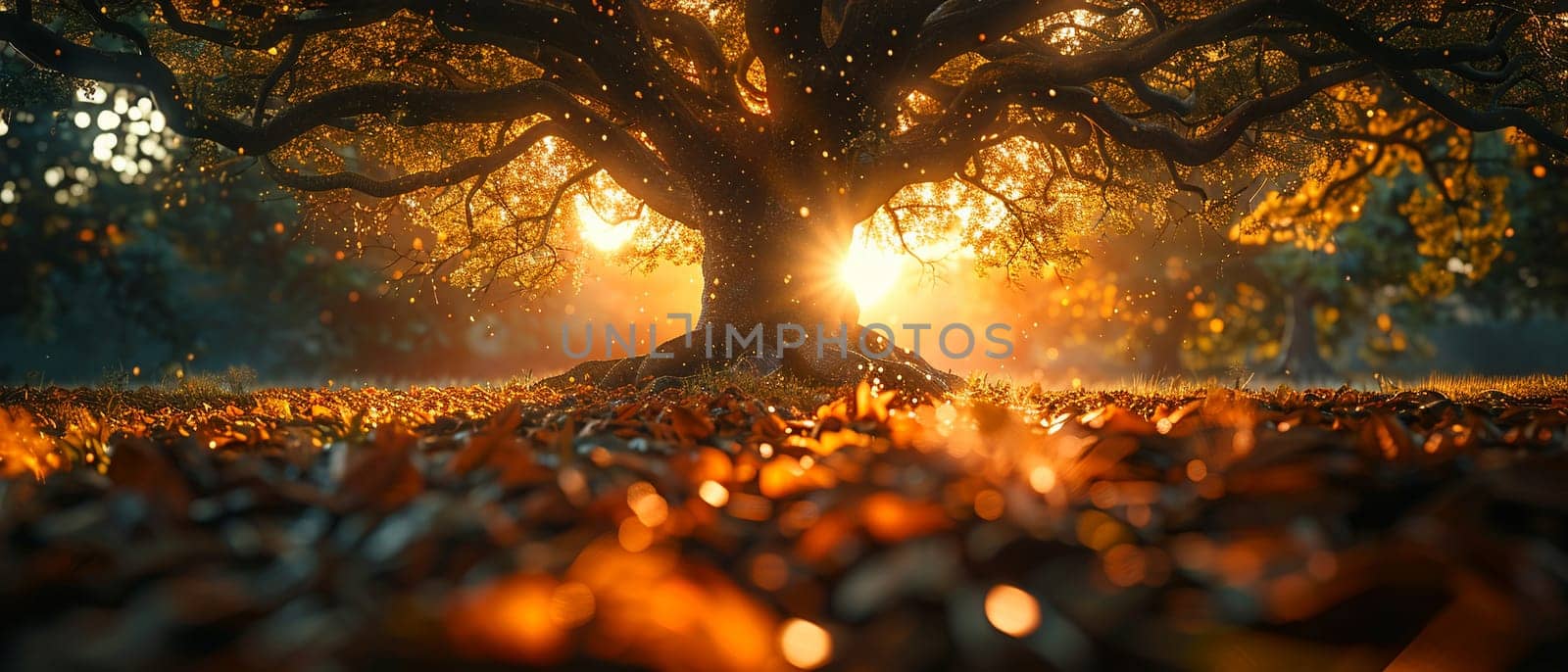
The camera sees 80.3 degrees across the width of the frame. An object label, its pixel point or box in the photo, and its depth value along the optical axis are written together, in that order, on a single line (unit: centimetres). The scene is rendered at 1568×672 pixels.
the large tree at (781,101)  839
